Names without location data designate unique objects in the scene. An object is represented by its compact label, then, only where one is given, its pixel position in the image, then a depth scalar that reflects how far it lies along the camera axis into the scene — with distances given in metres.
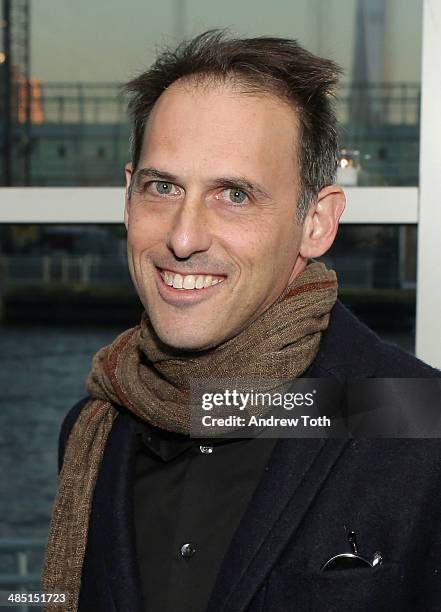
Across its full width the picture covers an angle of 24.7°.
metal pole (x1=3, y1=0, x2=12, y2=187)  2.33
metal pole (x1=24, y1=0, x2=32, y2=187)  2.32
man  1.50
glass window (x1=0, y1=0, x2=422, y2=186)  2.26
